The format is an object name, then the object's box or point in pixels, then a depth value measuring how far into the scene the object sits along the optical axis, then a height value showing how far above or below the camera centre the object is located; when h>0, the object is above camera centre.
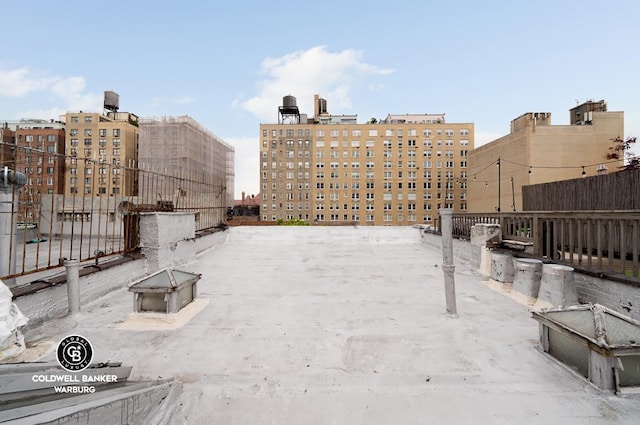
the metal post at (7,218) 5.42 -0.04
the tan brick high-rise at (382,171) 76.88 +12.23
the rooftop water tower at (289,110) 81.31 +29.03
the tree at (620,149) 38.60 +9.39
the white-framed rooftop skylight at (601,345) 3.08 -1.29
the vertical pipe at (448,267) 5.38 -0.83
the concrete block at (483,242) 8.76 -0.66
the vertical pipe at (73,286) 5.46 -1.27
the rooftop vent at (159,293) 5.18 -1.30
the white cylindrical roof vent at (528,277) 6.20 -1.18
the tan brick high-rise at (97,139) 68.94 +17.77
